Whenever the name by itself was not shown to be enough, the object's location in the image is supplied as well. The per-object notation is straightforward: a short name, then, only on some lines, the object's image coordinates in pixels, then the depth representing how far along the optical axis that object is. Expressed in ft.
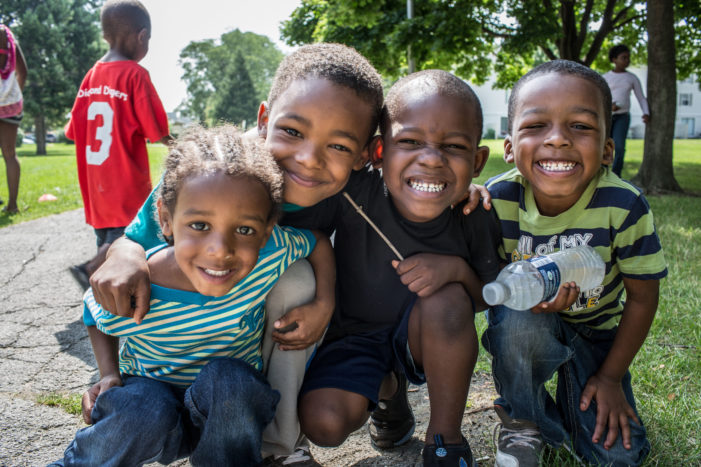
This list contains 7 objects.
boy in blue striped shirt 4.90
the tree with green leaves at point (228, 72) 142.20
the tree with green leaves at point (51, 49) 89.25
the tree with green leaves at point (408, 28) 34.19
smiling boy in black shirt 5.64
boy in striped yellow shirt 5.79
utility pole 33.26
